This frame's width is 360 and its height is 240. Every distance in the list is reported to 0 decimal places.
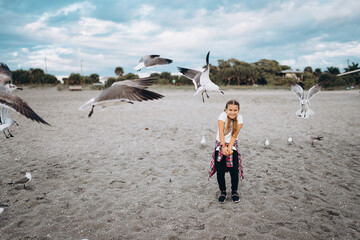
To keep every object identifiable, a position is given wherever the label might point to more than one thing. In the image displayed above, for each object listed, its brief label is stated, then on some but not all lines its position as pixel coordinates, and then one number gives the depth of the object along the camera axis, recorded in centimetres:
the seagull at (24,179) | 390
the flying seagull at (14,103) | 287
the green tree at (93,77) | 3884
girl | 322
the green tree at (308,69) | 5667
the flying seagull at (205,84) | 335
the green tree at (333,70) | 4900
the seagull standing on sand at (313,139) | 657
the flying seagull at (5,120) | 430
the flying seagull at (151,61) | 339
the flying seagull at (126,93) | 235
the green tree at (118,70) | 4724
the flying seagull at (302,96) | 601
